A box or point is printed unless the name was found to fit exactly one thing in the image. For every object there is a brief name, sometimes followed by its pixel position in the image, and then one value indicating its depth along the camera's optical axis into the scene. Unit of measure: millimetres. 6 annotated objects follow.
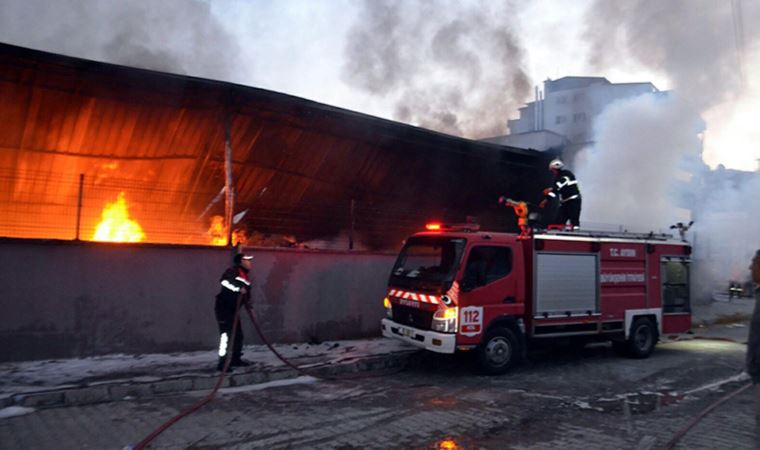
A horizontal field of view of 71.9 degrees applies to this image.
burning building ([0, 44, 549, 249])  9250
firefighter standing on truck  10203
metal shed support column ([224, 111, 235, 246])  9535
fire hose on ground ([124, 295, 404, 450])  4916
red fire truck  7680
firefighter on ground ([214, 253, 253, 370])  7656
